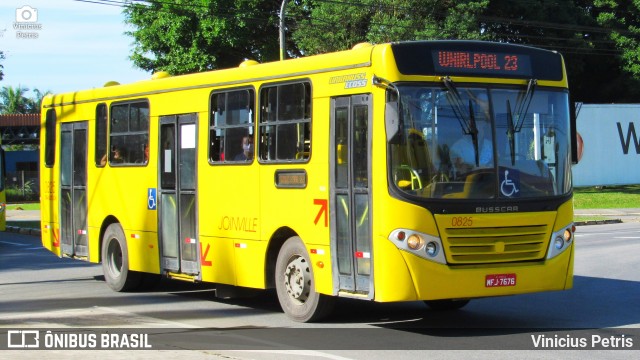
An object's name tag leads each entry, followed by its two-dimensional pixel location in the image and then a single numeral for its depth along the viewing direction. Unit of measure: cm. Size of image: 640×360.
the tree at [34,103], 10256
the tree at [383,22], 3953
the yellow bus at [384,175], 1015
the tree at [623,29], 5278
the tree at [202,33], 4481
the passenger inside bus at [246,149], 1239
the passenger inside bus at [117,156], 1539
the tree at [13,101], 9988
